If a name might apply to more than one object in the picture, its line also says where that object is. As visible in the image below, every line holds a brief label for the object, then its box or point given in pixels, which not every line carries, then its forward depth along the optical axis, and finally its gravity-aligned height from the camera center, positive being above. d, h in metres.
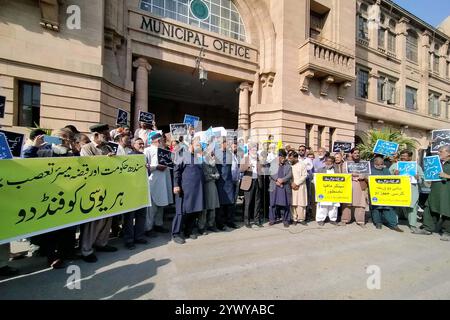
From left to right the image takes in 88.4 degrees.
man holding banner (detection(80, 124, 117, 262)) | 3.67 -1.12
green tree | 13.00 +1.47
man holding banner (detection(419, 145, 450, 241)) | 5.31 -0.83
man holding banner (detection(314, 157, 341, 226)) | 6.34 -1.27
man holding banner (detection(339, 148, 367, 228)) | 6.19 -0.98
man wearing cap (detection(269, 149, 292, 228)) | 5.97 -0.60
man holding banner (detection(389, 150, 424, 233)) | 5.91 -0.75
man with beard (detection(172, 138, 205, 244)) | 4.62 -0.53
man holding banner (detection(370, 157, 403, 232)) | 5.95 -1.20
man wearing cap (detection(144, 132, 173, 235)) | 4.95 -0.43
